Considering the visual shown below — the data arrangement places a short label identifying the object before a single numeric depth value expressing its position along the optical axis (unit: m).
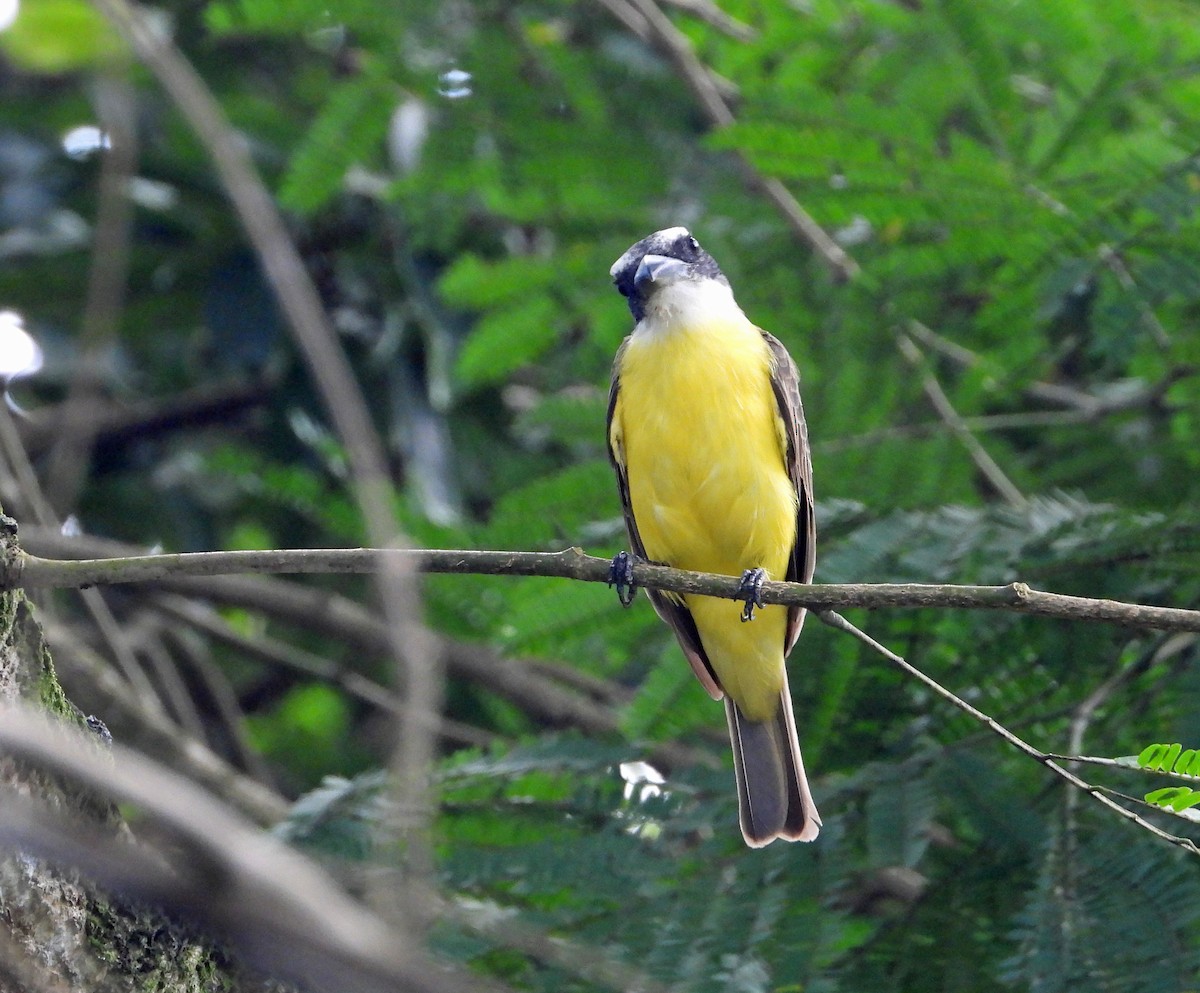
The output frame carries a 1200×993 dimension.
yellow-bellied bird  7.85
